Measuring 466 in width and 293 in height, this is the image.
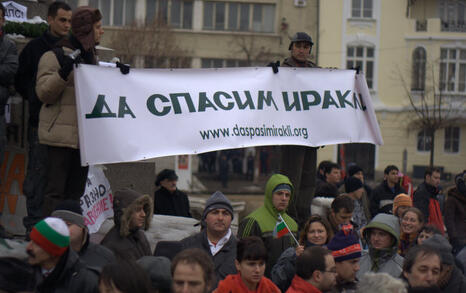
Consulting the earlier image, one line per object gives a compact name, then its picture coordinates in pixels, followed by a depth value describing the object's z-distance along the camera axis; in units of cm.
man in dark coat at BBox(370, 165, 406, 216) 1063
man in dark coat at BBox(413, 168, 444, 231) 1033
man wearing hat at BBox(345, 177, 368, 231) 906
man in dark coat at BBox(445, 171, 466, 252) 1013
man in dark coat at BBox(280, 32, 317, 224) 803
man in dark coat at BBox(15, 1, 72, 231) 673
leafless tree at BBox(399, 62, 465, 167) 4094
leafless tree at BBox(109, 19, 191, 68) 3712
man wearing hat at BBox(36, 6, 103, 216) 636
